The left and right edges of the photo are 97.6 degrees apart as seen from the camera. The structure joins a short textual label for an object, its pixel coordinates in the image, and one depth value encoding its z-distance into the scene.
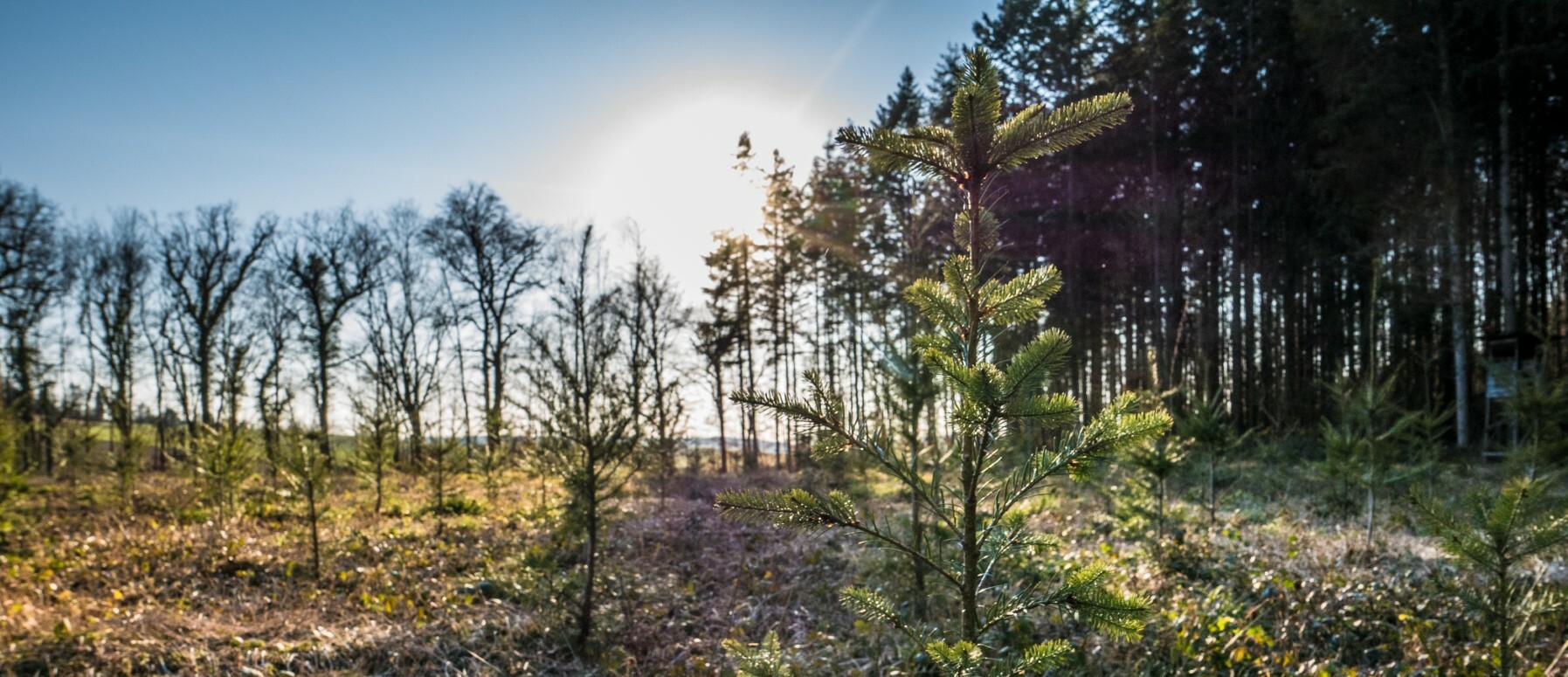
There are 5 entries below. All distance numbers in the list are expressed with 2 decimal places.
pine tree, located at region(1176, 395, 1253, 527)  6.89
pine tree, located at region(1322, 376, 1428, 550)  6.54
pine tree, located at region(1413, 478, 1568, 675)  2.98
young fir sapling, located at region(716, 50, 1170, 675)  1.62
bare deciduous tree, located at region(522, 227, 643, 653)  5.89
